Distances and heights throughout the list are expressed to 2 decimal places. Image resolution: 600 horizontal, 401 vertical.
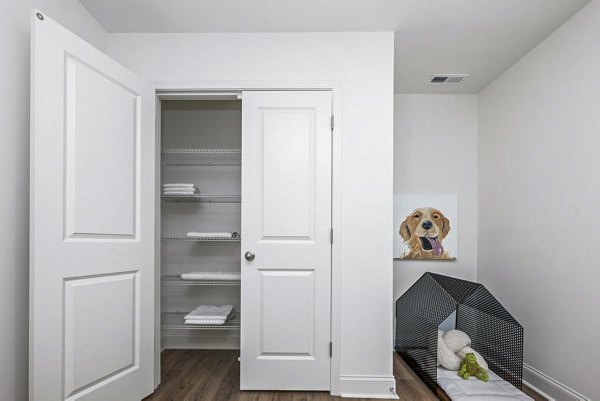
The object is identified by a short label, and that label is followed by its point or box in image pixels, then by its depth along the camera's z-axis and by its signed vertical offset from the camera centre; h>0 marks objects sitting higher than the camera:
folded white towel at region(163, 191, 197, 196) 3.19 +0.04
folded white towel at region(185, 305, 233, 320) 2.98 -0.92
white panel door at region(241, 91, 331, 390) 2.64 -0.28
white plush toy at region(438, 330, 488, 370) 2.93 -1.17
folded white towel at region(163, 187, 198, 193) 3.21 +0.07
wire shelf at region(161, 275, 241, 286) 3.16 -0.70
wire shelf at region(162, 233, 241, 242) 3.14 -0.33
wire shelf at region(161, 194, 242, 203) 3.21 +0.00
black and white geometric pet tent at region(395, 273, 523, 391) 2.69 -0.98
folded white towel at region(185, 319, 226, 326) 2.97 -0.96
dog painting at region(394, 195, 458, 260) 3.84 -0.27
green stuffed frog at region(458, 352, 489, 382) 2.77 -1.24
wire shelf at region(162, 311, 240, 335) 3.32 -1.13
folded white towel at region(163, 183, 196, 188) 3.20 +0.10
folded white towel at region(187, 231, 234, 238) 3.16 -0.30
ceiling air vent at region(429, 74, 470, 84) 3.38 +1.11
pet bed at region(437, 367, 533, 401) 2.50 -1.29
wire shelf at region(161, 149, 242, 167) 3.54 +0.37
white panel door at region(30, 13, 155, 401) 1.81 -0.15
